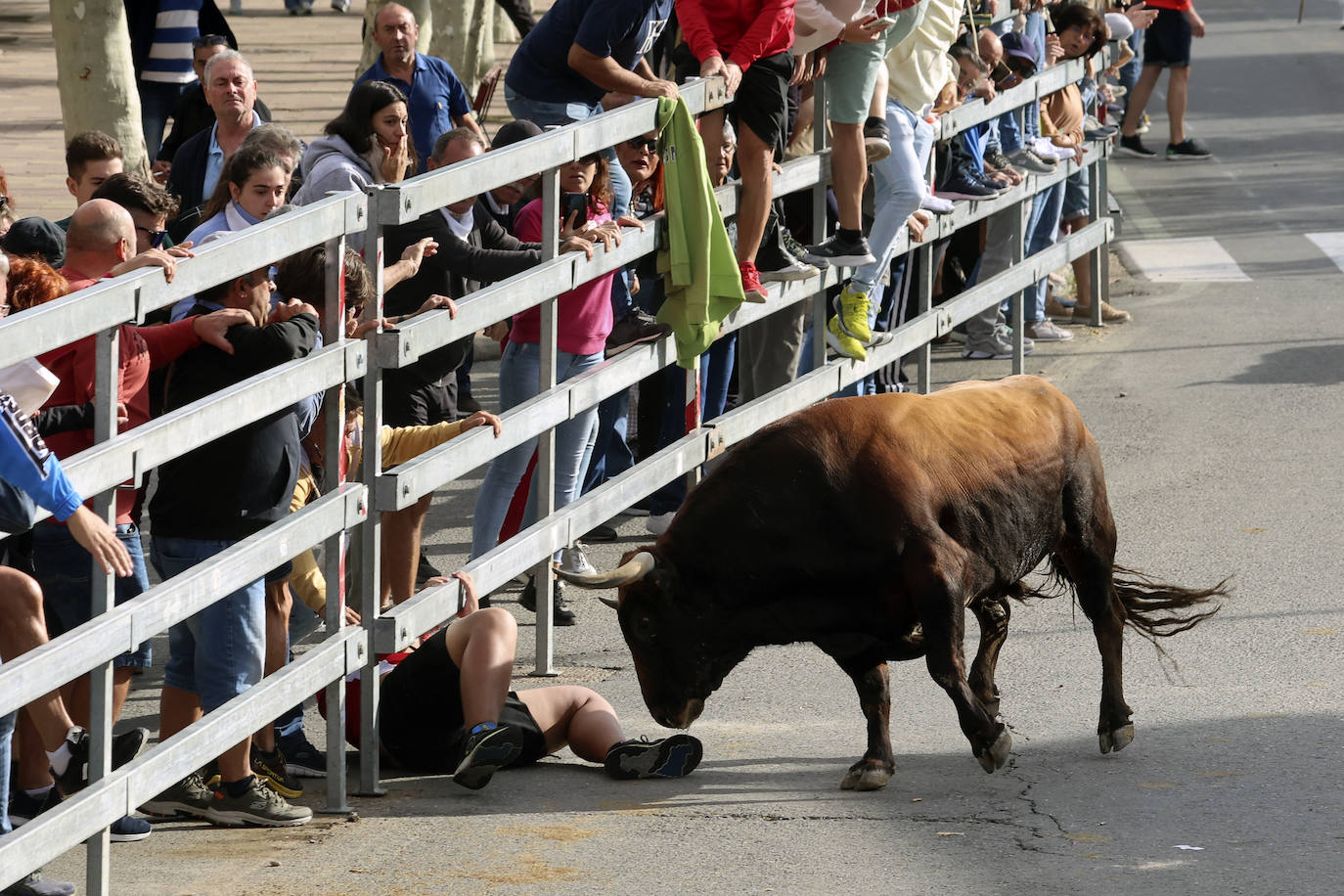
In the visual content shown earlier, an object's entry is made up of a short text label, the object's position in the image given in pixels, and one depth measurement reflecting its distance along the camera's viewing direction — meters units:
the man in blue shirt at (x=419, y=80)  19.62
